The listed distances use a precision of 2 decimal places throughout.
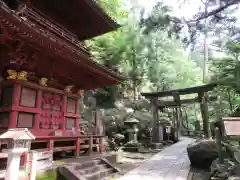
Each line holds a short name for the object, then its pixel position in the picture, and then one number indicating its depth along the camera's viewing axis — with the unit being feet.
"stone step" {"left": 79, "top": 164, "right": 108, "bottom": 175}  20.58
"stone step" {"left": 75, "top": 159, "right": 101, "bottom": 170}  20.65
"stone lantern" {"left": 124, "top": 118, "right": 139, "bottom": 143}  48.47
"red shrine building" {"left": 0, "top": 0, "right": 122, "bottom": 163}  18.78
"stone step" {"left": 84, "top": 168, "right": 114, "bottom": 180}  20.49
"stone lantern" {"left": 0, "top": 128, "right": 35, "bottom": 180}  12.48
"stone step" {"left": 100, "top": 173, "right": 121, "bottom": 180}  22.63
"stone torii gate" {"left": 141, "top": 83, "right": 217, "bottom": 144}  44.45
